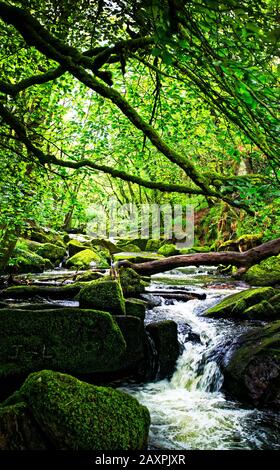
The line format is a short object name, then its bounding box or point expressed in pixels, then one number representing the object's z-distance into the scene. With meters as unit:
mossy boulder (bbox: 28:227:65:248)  24.25
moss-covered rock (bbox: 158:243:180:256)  25.48
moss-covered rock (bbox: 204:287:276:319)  9.69
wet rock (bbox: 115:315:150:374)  6.73
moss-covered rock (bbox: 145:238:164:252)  32.50
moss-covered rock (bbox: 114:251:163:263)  17.74
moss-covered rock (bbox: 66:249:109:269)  19.13
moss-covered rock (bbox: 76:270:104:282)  11.75
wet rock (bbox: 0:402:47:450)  3.80
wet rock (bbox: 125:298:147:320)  7.73
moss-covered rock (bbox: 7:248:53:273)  15.47
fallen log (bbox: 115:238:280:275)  8.52
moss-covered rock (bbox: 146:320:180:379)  7.38
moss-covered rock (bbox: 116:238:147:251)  32.97
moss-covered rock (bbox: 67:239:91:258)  23.18
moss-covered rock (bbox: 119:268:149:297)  11.13
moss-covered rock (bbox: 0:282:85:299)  9.60
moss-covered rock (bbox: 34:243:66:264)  21.03
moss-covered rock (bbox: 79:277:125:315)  7.30
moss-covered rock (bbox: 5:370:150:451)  3.86
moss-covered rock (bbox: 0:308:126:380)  5.66
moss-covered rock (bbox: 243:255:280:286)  14.70
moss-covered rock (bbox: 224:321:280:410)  6.02
